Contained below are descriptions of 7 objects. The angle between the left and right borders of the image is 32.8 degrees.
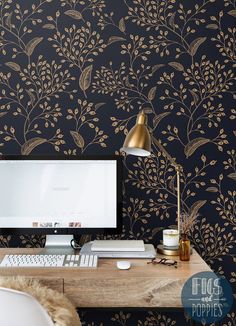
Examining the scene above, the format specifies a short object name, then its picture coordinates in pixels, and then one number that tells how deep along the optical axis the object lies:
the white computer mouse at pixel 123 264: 1.67
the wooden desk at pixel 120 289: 1.57
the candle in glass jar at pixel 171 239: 1.92
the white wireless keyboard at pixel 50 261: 1.71
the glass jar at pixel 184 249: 1.81
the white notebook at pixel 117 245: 1.89
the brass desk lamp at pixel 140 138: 1.76
